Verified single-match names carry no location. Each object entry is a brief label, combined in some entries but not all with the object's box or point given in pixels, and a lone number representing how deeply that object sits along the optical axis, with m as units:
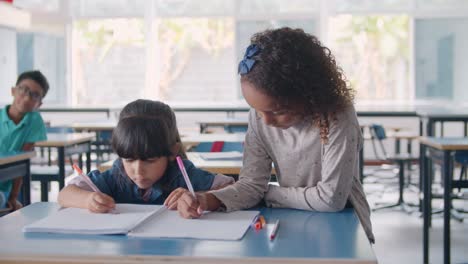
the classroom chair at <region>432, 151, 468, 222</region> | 3.27
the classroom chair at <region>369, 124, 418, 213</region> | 5.01
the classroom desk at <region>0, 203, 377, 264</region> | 1.09
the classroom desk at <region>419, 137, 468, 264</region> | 3.11
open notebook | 1.26
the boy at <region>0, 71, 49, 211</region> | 3.57
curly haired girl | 1.47
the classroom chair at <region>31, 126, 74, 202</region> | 3.87
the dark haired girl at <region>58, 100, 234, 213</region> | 1.67
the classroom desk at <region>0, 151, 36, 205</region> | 2.79
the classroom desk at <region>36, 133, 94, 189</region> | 3.93
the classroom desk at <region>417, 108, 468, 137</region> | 5.11
